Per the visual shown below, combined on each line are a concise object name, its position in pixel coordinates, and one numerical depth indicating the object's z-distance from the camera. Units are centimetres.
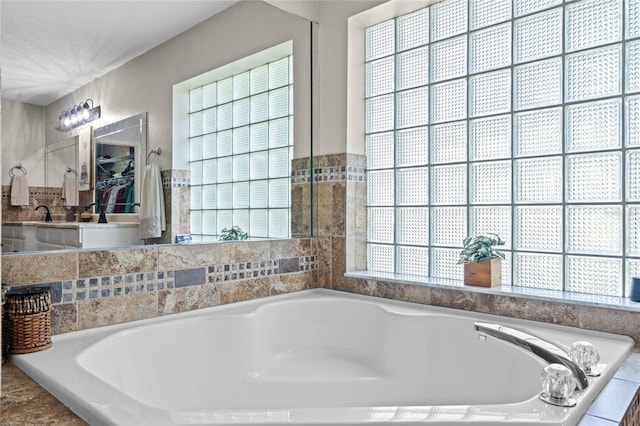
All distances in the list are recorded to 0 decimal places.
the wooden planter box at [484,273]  204
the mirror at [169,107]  172
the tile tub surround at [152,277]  168
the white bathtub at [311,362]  118
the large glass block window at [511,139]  185
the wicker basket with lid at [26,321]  147
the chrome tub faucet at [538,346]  123
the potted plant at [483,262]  204
